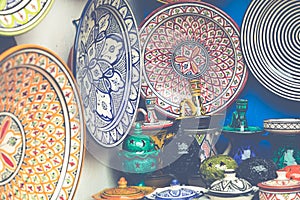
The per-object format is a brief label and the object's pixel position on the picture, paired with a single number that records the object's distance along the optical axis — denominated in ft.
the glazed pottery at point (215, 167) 6.61
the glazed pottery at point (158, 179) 6.71
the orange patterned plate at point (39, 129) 5.01
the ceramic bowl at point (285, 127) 6.91
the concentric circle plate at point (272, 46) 7.39
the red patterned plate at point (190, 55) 7.37
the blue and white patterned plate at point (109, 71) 6.15
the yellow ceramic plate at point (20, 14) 4.73
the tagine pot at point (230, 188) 6.17
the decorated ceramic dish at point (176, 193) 6.14
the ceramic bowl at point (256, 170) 6.64
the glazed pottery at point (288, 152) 7.00
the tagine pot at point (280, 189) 6.27
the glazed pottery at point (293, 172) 6.68
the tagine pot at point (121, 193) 6.00
